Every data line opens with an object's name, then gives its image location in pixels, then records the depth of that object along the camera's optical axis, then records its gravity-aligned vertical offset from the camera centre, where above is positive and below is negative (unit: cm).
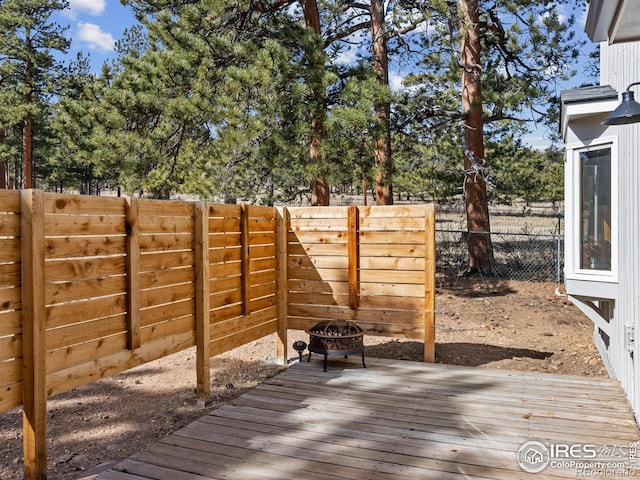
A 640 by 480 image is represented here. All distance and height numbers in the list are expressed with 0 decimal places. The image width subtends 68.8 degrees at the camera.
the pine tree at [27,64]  1722 +660
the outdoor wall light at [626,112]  270 +67
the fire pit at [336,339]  439 -105
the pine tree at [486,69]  857 +311
